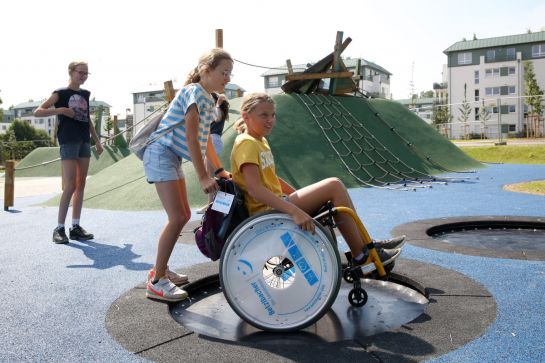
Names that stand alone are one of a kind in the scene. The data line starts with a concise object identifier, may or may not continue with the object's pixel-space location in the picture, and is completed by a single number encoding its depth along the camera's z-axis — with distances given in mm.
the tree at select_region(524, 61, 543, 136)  41750
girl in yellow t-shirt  2604
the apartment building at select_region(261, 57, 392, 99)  76000
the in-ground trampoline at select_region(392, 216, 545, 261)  4227
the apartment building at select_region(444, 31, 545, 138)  53625
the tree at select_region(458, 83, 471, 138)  52444
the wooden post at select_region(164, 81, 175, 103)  10391
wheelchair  2381
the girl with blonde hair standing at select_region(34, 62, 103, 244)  5262
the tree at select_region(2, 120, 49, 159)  55709
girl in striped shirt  2953
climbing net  10492
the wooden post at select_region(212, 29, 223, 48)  10922
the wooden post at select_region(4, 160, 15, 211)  8727
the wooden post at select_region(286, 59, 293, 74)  13547
